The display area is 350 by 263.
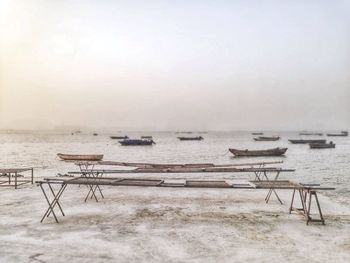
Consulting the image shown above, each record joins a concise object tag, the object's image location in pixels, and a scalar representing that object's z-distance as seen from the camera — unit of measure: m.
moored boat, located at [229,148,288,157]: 51.71
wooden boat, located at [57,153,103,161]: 22.45
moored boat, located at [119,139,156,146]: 85.56
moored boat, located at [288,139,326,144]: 87.03
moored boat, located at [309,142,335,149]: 70.06
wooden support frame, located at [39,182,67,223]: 7.93
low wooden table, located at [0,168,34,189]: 12.92
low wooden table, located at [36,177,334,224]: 7.96
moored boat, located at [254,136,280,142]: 126.75
